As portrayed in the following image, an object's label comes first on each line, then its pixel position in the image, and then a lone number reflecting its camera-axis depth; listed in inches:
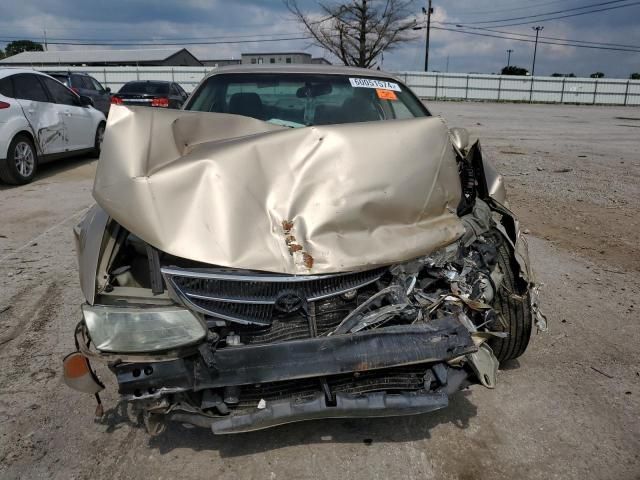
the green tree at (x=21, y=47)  2829.7
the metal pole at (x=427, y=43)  1739.7
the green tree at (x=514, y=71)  2400.3
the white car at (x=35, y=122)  294.2
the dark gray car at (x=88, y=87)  556.4
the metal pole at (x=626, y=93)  1581.0
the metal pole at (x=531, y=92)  1565.0
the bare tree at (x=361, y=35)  1176.8
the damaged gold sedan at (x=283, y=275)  80.6
